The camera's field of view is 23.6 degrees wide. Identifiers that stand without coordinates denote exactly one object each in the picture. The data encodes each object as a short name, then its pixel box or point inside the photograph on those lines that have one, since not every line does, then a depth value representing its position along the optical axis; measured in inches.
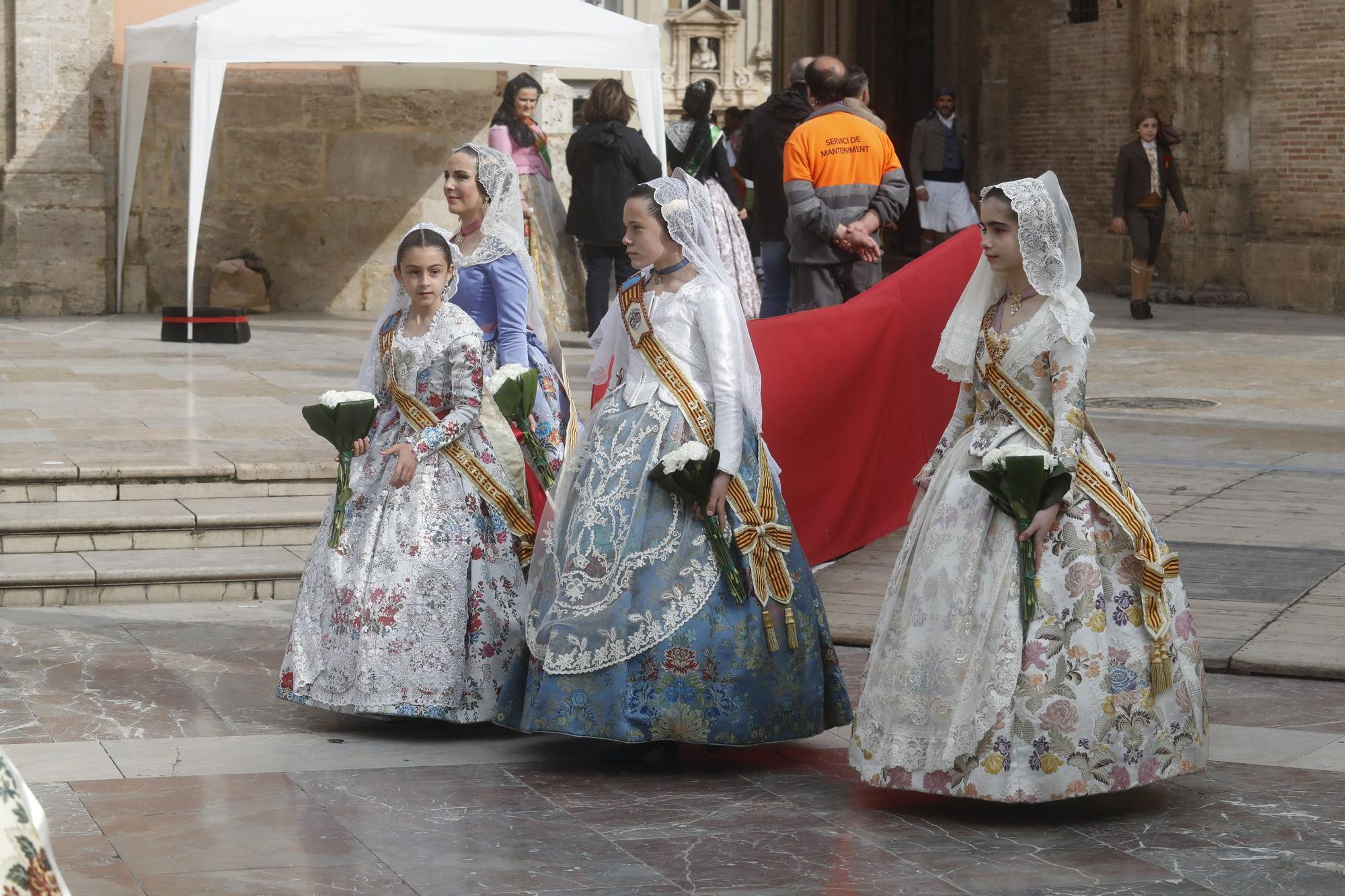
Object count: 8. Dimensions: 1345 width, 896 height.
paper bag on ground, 1052.1
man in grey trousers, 625.4
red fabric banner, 501.7
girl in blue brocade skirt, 342.9
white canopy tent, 886.5
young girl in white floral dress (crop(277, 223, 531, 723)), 370.9
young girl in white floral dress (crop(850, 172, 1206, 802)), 313.0
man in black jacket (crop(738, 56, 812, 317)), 716.0
